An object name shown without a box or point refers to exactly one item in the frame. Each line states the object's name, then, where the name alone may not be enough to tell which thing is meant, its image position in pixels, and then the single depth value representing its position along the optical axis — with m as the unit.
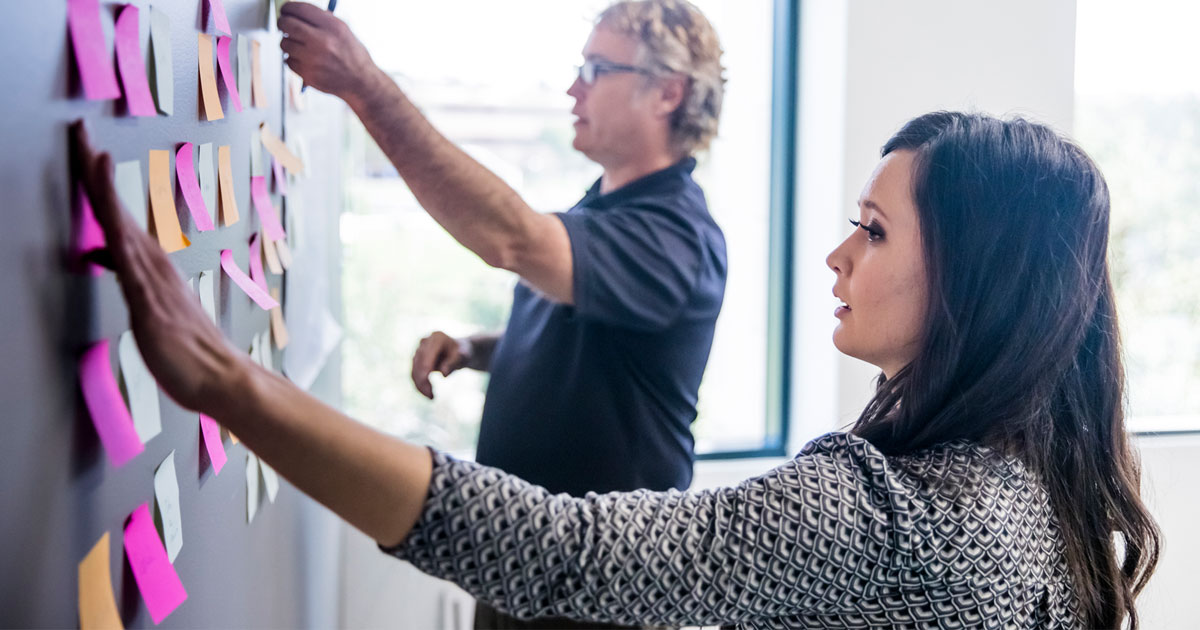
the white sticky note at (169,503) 0.75
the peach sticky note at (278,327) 1.23
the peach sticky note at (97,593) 0.62
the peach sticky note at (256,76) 1.07
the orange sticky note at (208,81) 0.83
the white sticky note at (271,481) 1.24
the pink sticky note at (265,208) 1.08
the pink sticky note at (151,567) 0.70
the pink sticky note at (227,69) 0.90
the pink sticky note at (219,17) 0.87
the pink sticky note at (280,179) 1.21
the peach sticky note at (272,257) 1.14
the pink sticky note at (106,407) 0.61
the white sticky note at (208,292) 0.83
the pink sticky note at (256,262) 1.07
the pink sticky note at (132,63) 0.62
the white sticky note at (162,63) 0.69
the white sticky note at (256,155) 1.07
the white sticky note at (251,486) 1.13
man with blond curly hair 1.21
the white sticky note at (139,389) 0.65
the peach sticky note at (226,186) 0.91
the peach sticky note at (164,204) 0.69
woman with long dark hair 0.62
